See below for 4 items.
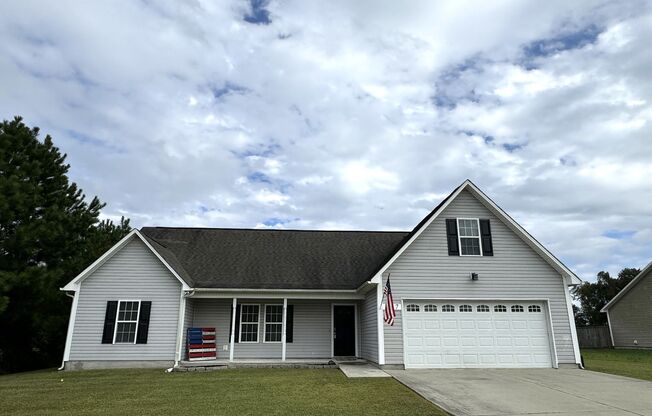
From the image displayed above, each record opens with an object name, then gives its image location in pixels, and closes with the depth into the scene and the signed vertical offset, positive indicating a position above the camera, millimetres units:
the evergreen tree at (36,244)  15156 +3129
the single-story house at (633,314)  26812 +704
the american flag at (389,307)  13540 +552
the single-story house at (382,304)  14227 +718
